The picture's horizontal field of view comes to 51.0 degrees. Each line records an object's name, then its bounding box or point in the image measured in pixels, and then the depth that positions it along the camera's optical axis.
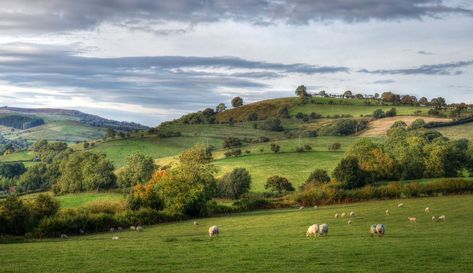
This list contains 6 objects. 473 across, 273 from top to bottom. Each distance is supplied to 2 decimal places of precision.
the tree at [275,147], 148.38
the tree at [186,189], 80.44
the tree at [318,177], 114.68
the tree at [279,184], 114.19
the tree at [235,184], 112.88
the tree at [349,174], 103.69
